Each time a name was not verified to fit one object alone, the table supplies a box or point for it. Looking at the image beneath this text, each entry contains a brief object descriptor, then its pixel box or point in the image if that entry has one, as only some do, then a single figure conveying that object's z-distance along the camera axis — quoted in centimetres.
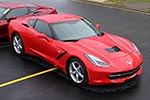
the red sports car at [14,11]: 1009
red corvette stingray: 675
